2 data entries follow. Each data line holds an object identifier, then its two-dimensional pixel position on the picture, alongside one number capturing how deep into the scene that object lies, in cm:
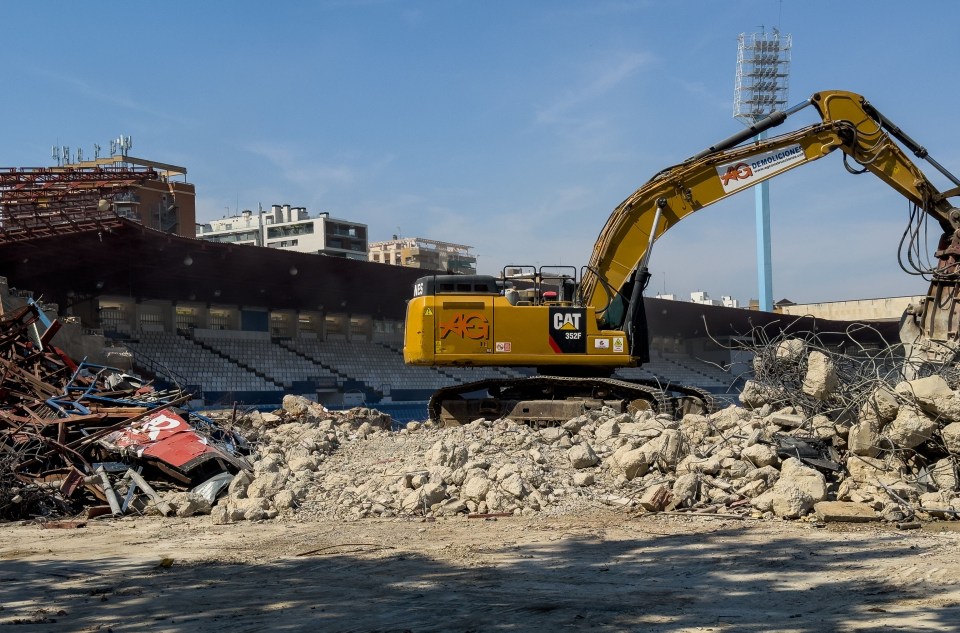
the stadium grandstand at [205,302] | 2994
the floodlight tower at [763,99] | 7981
